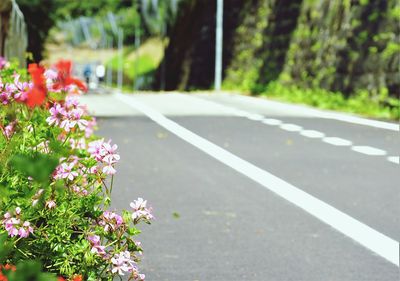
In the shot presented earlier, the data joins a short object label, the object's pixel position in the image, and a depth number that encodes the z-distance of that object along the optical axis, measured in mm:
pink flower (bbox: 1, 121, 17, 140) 5076
